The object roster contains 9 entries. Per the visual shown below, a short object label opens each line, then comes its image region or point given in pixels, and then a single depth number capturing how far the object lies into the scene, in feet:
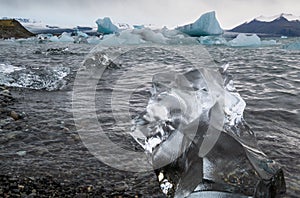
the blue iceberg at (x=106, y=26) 117.60
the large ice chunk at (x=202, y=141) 5.99
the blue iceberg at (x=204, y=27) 94.96
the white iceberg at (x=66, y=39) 112.68
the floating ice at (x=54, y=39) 113.00
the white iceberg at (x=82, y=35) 131.13
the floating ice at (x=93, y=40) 92.43
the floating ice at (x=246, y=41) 72.95
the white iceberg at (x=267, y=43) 75.05
